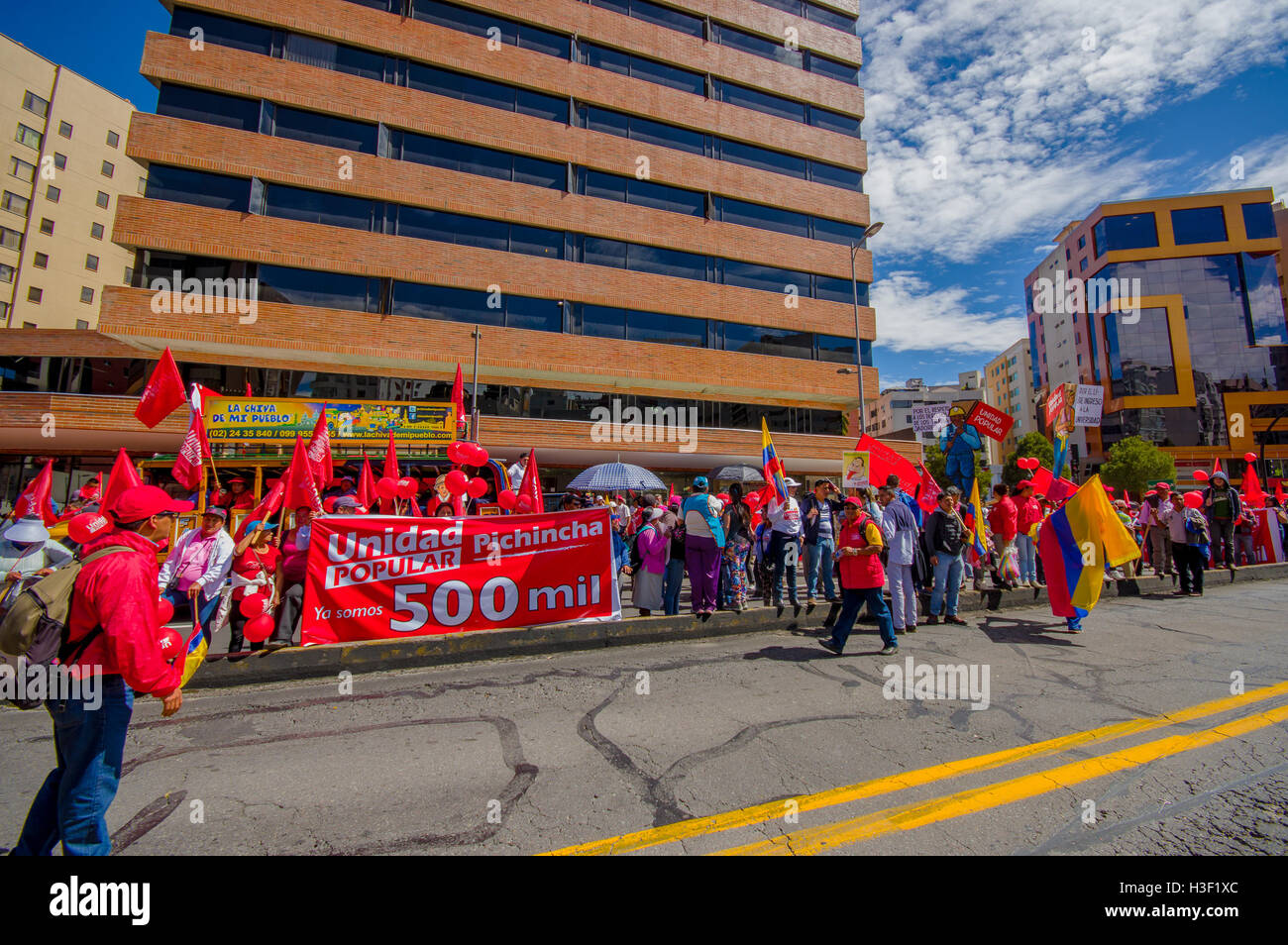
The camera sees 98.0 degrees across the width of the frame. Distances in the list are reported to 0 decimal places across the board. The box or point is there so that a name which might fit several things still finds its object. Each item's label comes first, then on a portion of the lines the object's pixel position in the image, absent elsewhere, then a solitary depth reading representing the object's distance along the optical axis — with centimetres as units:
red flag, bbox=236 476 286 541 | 662
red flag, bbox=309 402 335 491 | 869
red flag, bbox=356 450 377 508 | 926
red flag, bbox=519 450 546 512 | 1006
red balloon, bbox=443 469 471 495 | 971
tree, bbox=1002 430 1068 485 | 5316
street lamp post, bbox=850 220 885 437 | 1982
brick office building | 1925
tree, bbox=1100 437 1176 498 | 4416
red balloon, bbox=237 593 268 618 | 581
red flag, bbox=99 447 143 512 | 826
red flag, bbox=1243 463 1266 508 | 1352
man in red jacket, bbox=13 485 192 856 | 239
